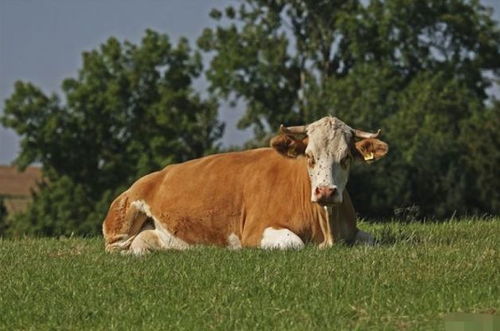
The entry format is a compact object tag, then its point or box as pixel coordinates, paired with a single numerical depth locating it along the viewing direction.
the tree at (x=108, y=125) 71.62
